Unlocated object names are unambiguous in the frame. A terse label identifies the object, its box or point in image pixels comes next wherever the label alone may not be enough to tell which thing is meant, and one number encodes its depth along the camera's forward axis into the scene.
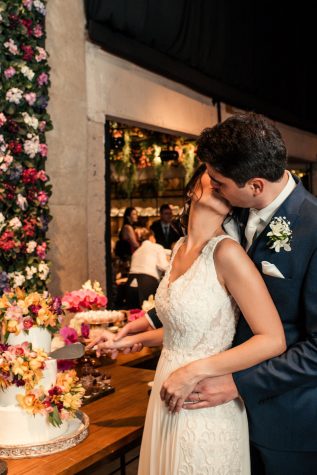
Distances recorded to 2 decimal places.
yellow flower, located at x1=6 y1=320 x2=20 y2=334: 2.13
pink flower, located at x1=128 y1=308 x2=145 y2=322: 3.77
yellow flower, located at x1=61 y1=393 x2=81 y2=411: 2.11
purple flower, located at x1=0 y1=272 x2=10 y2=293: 4.21
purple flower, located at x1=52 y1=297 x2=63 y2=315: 2.29
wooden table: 1.97
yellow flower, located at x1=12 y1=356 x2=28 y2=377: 2.05
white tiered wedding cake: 2.07
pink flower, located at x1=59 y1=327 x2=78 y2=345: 3.04
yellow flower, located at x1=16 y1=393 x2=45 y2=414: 2.06
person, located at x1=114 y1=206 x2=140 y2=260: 9.04
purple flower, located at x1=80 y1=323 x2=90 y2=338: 3.30
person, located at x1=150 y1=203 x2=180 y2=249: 9.59
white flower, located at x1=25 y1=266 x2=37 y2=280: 4.43
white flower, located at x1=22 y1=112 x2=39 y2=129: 4.39
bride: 1.82
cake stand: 2.04
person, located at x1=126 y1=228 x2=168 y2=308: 6.96
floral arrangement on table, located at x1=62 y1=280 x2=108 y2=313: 3.45
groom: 1.77
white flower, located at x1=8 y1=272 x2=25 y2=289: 4.33
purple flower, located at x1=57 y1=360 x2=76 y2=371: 2.61
